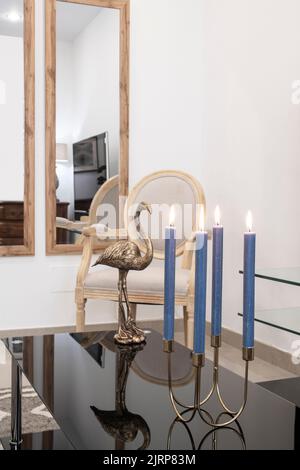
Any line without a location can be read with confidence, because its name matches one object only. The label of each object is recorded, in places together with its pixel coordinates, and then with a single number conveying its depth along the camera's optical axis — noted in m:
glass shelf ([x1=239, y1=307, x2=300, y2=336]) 2.32
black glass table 1.08
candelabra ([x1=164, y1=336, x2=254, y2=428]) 1.02
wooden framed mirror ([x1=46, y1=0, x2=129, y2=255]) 3.46
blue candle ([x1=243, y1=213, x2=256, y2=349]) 0.97
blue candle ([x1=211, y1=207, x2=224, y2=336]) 1.03
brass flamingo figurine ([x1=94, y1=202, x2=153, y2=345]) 1.75
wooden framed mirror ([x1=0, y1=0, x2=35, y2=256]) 3.36
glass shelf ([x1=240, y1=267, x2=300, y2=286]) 2.02
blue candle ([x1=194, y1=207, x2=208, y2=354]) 0.94
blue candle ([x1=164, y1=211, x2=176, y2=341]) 1.04
